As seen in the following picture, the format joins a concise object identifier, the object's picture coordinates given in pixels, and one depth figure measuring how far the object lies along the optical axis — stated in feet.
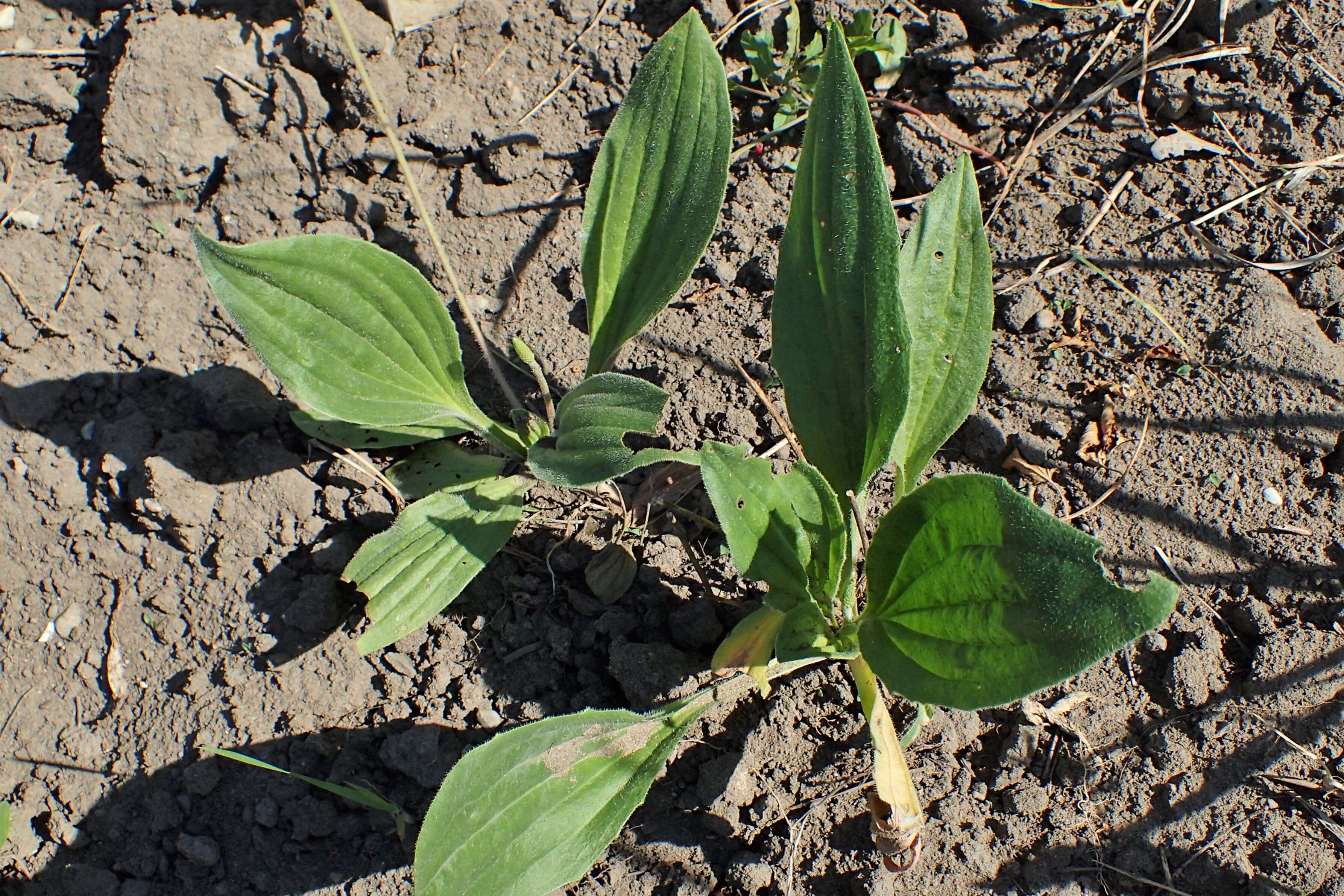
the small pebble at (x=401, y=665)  2.44
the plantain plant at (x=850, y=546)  2.15
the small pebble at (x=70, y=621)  2.44
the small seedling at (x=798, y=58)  2.64
